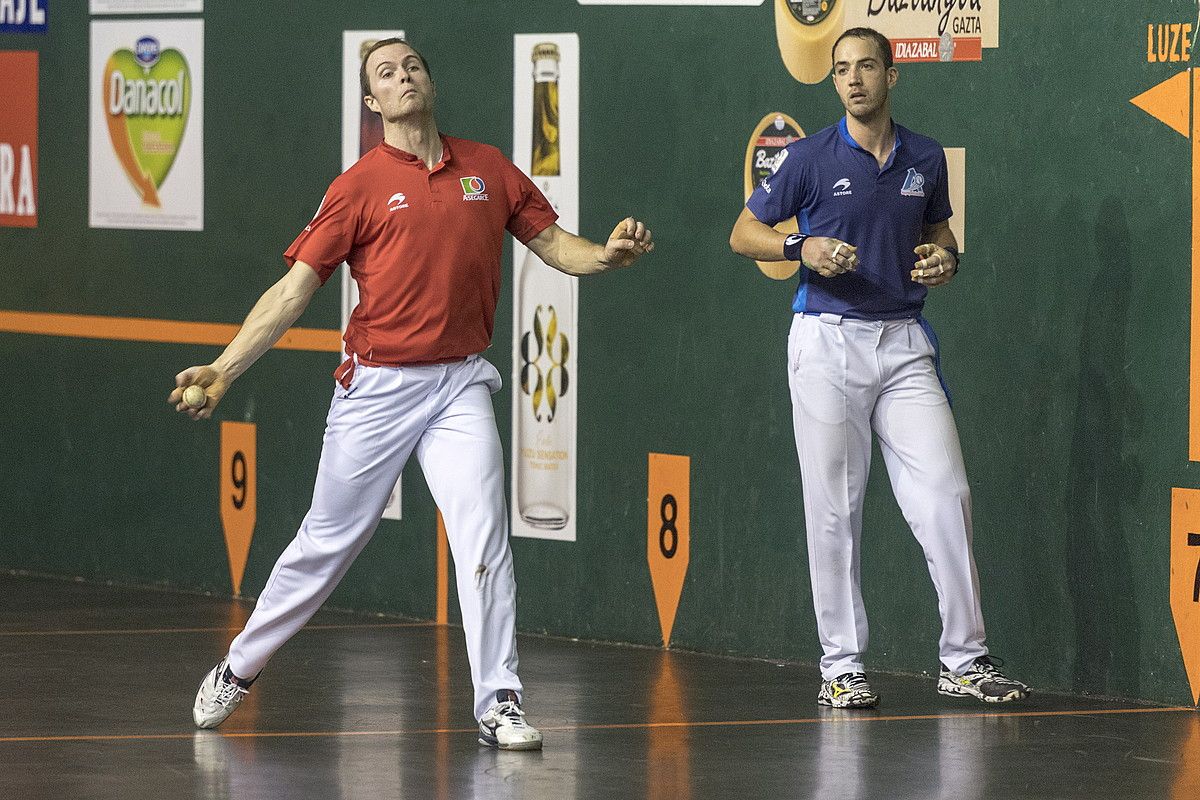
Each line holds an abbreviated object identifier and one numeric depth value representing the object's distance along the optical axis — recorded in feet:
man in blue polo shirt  52.54
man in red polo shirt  48.06
